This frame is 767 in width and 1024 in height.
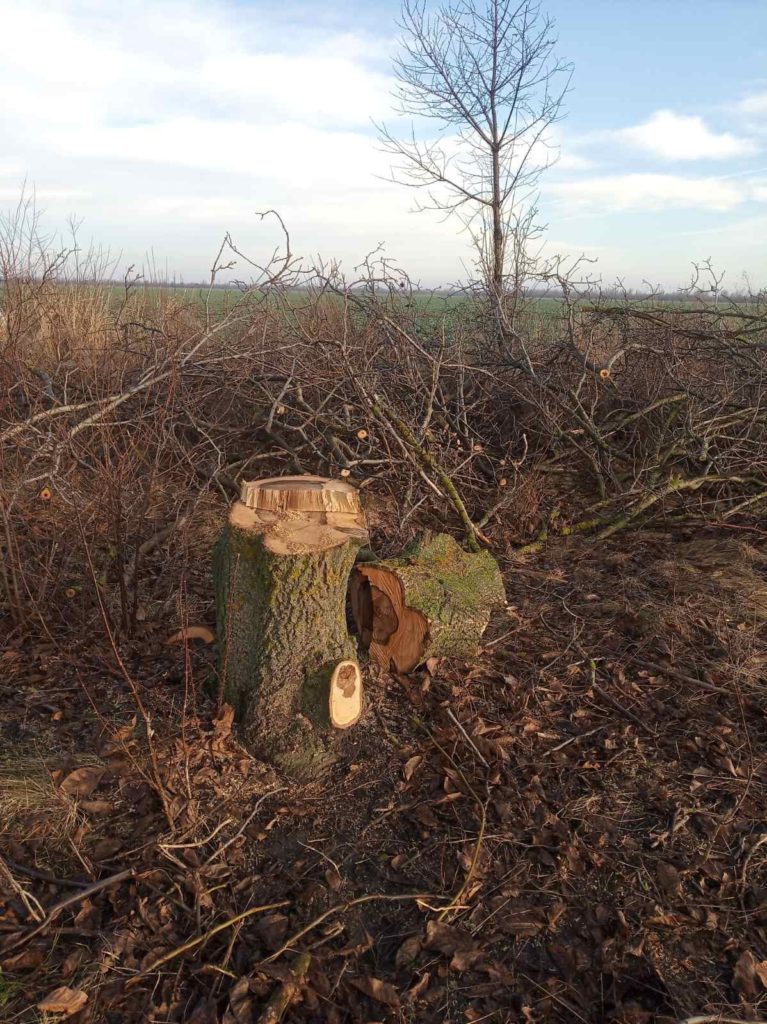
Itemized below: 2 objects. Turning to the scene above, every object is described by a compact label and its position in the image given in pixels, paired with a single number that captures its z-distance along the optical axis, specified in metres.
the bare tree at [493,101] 9.88
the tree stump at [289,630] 2.43
